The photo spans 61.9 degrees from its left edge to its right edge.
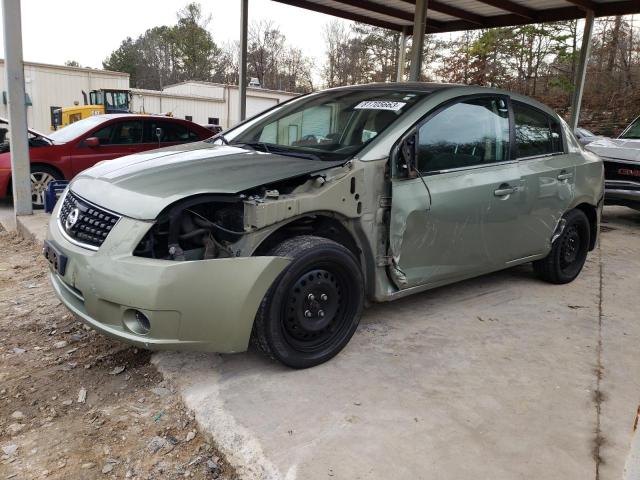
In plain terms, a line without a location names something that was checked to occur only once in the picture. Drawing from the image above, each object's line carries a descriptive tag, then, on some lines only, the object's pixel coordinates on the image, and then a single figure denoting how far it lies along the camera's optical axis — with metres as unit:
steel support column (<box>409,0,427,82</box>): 8.38
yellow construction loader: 17.91
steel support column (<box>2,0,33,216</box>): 6.17
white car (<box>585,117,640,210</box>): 7.39
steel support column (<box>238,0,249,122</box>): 9.19
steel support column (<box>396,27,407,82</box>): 11.33
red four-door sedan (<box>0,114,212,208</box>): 7.62
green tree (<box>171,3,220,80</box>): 51.84
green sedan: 2.54
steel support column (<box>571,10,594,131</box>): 9.10
